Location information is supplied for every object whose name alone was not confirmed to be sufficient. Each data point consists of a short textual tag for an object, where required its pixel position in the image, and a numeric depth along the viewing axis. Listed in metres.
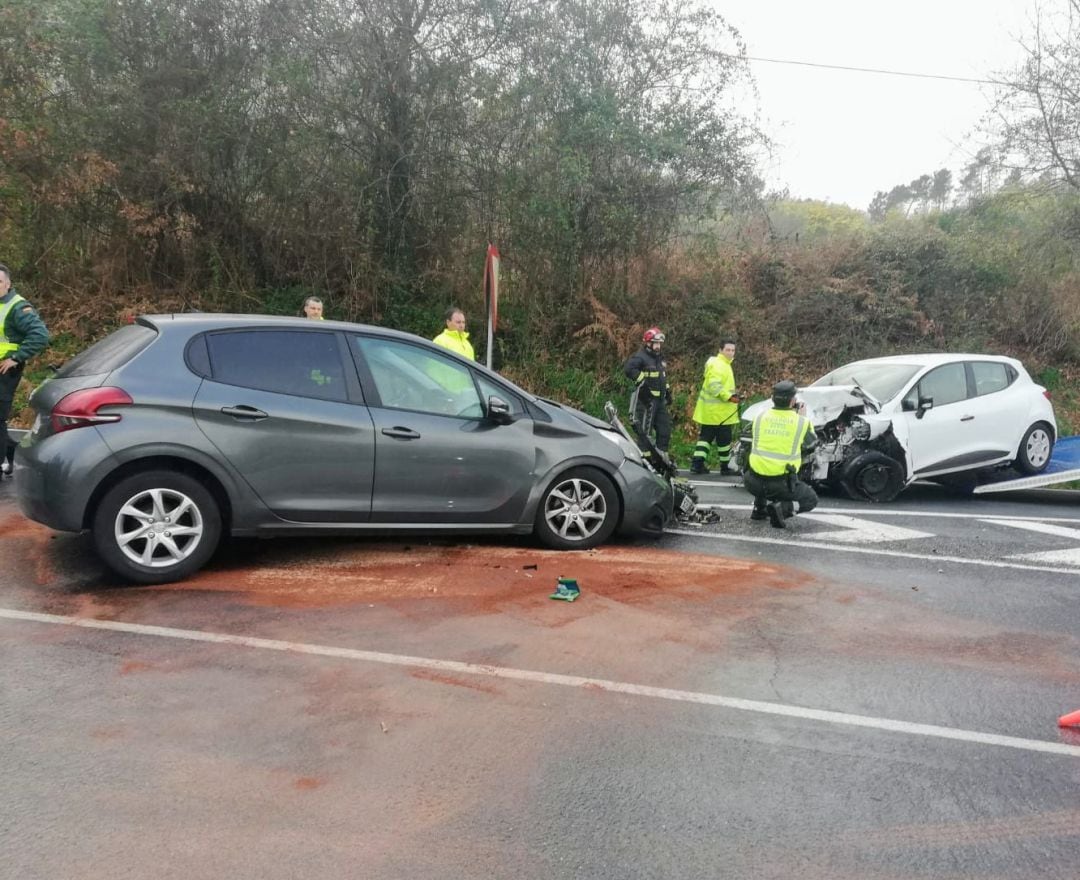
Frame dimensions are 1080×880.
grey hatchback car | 5.23
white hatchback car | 9.66
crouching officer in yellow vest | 8.08
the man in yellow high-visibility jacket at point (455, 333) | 9.49
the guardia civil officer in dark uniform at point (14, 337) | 7.46
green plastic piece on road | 5.40
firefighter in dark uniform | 11.62
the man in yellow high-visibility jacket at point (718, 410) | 11.82
